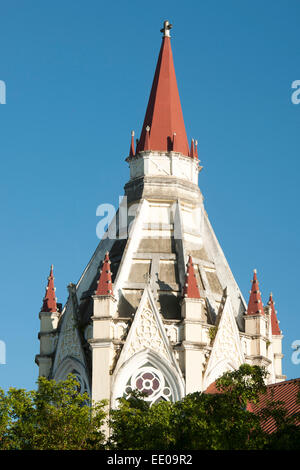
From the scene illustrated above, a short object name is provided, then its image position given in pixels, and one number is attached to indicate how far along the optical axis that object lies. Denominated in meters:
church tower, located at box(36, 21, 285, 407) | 51.41
